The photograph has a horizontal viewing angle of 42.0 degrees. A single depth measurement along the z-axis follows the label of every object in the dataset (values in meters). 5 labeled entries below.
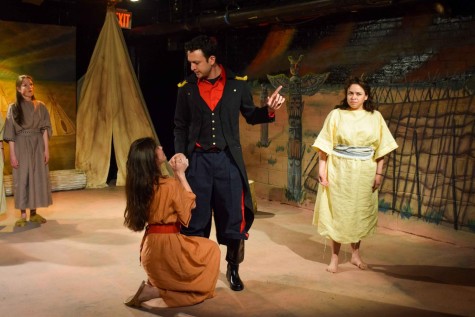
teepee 9.26
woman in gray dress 6.56
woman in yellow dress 4.93
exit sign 9.73
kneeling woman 4.07
